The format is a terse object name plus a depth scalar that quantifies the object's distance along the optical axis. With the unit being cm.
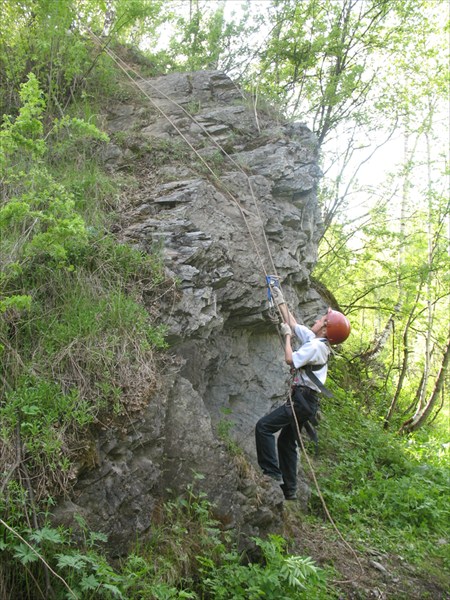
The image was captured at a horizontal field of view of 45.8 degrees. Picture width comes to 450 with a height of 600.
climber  545
